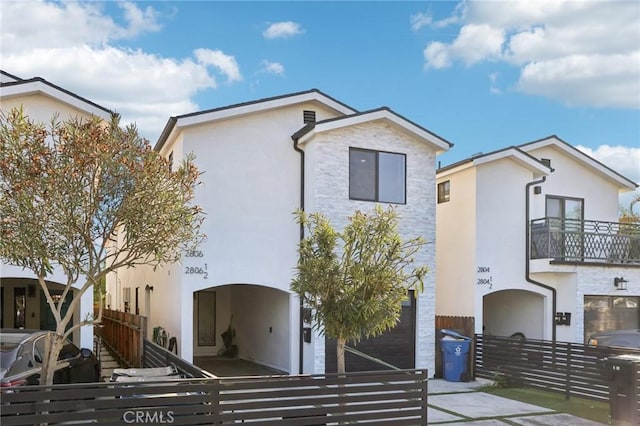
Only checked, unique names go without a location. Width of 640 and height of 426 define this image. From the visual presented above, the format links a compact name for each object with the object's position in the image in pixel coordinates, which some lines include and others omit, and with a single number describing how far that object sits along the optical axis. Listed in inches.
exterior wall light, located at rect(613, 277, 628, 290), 693.9
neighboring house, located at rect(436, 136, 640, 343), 664.4
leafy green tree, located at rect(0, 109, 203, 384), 295.3
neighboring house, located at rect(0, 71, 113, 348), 465.1
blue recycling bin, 587.2
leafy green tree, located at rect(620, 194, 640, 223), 1066.6
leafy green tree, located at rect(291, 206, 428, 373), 352.8
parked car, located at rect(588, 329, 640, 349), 550.9
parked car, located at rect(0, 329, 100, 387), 326.0
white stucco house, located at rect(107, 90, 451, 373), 550.0
